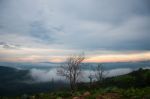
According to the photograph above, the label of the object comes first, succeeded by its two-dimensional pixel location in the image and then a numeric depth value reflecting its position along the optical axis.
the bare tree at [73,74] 27.44
